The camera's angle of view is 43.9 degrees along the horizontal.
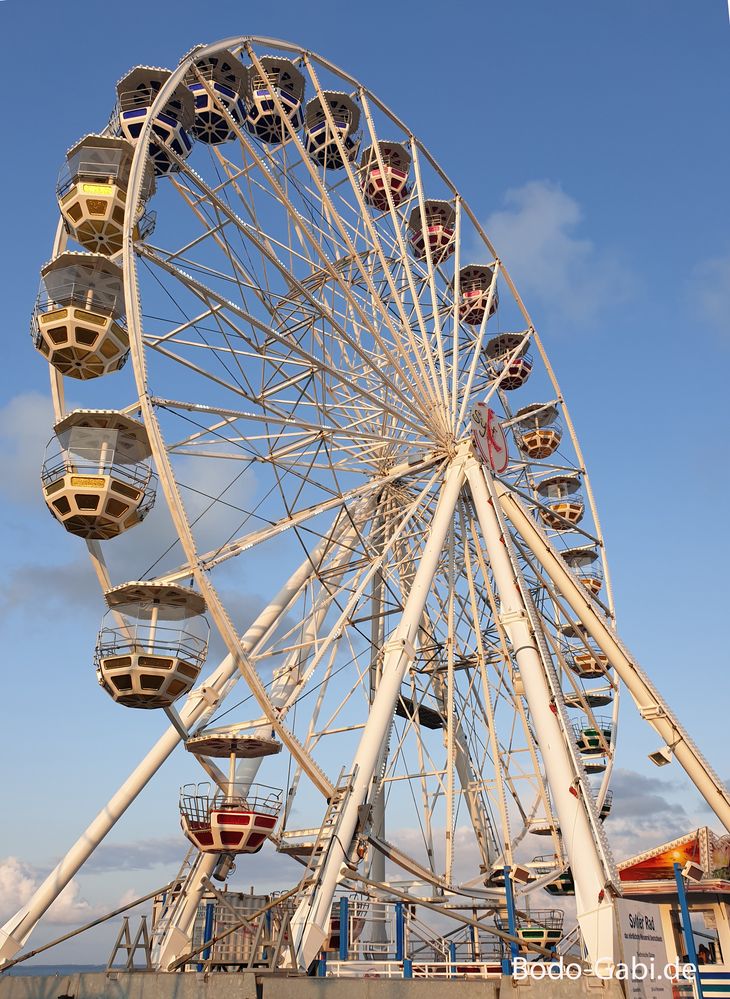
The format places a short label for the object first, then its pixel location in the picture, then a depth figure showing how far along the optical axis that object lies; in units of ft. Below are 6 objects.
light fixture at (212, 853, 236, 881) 49.44
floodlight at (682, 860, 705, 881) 47.29
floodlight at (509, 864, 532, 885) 59.40
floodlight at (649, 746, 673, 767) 50.03
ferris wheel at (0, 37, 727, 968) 41.93
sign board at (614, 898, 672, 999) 31.78
